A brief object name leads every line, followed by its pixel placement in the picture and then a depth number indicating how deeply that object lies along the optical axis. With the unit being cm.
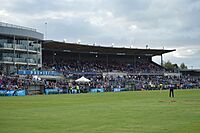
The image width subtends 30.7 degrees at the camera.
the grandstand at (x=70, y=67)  7056
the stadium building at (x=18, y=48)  7625
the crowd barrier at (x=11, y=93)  5748
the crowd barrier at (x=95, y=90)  7631
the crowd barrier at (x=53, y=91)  6619
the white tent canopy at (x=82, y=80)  7351
